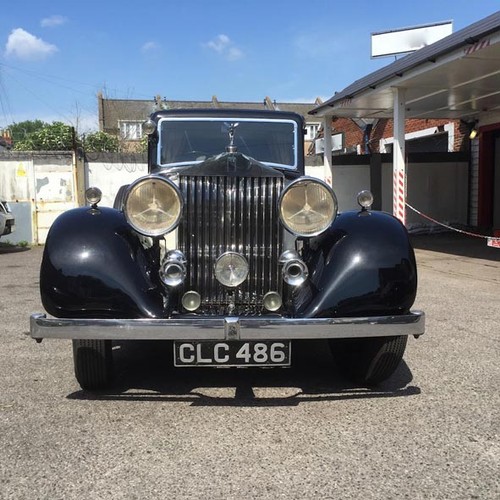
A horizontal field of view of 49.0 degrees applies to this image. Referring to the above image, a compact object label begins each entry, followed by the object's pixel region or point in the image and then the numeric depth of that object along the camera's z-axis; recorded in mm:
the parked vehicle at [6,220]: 12910
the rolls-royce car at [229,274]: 3006
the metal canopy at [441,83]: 8914
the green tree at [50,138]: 22844
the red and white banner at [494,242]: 9562
